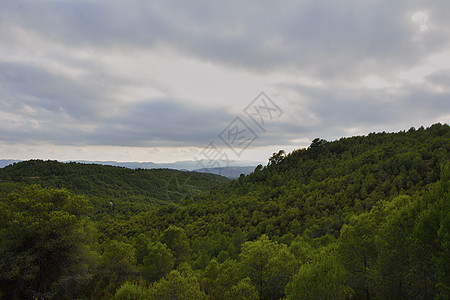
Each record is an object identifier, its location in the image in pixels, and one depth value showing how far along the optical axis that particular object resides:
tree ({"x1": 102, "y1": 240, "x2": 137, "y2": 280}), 23.70
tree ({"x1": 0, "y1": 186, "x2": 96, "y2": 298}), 15.74
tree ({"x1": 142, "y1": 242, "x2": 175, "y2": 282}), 25.41
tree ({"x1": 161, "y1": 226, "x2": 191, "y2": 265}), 31.88
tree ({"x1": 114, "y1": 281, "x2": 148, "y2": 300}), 14.76
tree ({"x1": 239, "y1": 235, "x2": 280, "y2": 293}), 16.92
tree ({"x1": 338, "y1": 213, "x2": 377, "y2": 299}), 15.84
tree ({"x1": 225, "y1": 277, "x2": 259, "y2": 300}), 13.23
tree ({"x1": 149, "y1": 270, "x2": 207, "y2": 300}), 12.80
